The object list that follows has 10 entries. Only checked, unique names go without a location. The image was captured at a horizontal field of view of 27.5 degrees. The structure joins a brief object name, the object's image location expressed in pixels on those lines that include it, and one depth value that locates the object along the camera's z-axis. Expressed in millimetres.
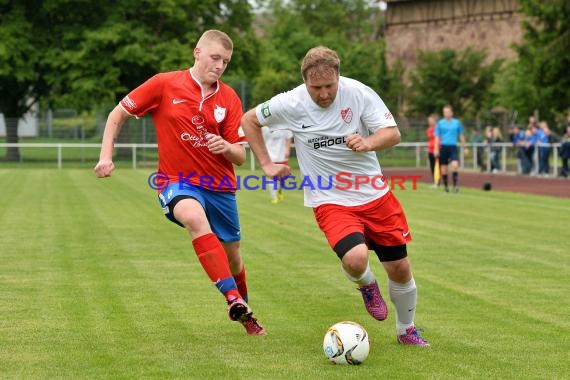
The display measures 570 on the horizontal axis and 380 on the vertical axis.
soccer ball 7047
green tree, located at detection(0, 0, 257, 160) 52656
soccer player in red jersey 8266
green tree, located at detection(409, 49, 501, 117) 64125
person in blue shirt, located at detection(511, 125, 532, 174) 39688
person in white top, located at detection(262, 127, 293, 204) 23719
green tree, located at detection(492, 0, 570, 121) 47219
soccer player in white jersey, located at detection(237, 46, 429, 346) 7664
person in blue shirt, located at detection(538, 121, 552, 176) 38125
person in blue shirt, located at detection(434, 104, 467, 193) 28859
